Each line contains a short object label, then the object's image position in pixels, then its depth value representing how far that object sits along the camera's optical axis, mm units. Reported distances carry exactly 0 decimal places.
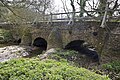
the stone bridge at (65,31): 5590
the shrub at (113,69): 4189
